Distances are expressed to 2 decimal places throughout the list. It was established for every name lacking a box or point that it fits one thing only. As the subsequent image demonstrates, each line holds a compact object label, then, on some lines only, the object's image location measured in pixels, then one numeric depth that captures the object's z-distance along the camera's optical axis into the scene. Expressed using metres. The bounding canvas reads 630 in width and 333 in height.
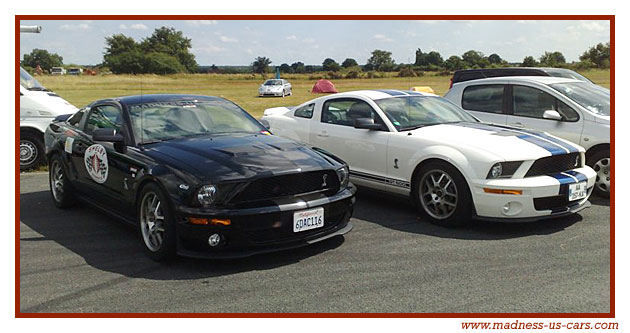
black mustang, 4.55
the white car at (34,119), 9.30
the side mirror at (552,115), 7.33
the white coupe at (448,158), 5.48
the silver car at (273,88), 30.06
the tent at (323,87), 21.34
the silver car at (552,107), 7.04
